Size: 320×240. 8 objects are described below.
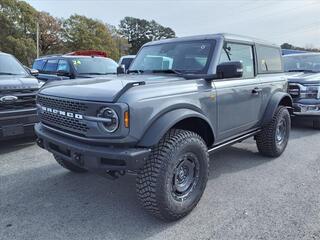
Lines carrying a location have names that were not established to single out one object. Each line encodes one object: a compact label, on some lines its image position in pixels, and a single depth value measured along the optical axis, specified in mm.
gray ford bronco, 2128
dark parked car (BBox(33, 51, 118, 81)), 6229
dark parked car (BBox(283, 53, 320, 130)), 5310
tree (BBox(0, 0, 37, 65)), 26773
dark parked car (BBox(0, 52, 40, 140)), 3911
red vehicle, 9959
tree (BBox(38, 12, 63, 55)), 33506
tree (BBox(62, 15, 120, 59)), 32984
